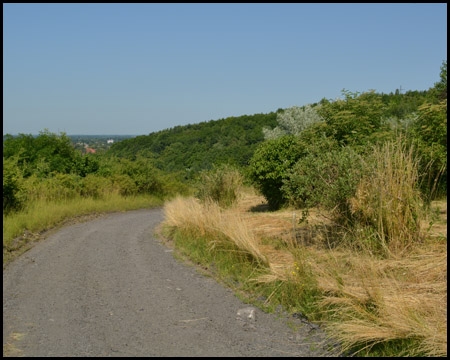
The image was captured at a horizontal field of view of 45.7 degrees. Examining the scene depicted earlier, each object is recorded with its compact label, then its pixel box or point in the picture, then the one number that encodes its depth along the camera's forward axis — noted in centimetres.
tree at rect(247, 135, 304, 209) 1894
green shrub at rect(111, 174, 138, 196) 2831
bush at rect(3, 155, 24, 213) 1759
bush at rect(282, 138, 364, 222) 968
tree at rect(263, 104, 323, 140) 3938
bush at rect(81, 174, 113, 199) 2558
